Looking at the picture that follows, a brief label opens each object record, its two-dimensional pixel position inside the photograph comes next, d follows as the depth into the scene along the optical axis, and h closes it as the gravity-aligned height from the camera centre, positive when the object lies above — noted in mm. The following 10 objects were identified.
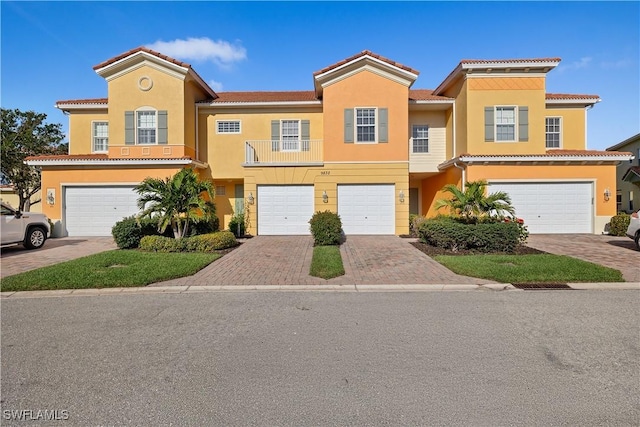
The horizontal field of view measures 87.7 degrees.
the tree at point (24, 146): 22331 +4517
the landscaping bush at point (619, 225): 14132 -728
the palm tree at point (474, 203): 11195 +181
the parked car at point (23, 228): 11062 -668
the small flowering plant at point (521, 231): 10902 -782
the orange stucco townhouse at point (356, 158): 15109 +2311
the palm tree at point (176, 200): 11469 +303
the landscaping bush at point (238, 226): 15398 -815
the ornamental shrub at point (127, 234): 11484 -871
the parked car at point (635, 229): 10859 -701
